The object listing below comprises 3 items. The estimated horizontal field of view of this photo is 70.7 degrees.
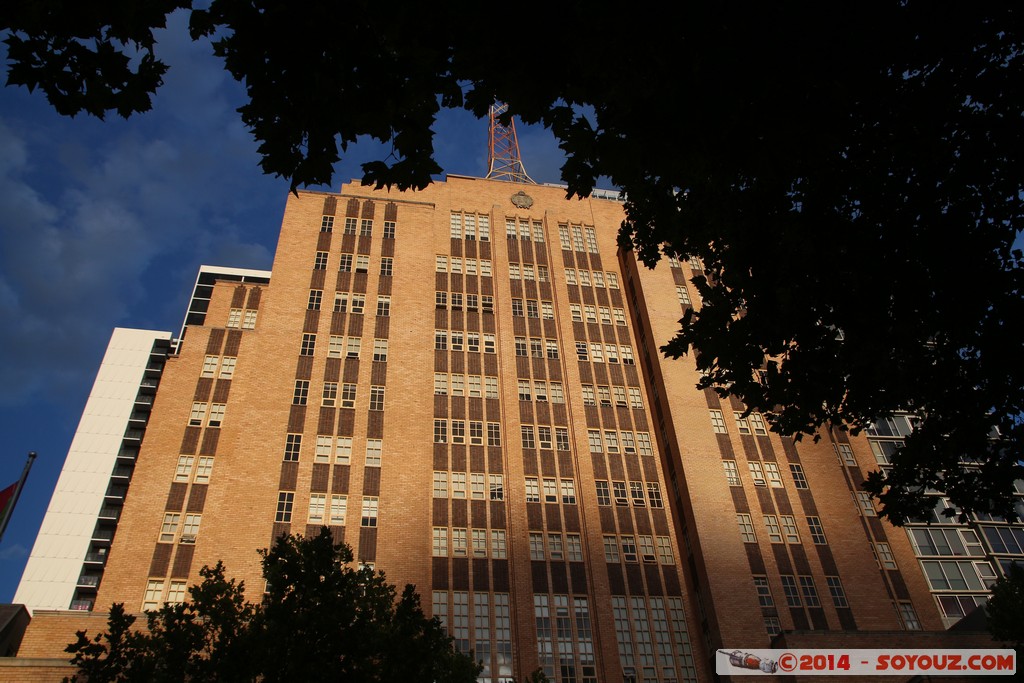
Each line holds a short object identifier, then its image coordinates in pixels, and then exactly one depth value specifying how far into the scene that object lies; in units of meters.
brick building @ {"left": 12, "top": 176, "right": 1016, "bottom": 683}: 35.75
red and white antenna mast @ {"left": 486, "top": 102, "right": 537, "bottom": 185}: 63.22
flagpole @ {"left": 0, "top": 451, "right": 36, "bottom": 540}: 20.82
